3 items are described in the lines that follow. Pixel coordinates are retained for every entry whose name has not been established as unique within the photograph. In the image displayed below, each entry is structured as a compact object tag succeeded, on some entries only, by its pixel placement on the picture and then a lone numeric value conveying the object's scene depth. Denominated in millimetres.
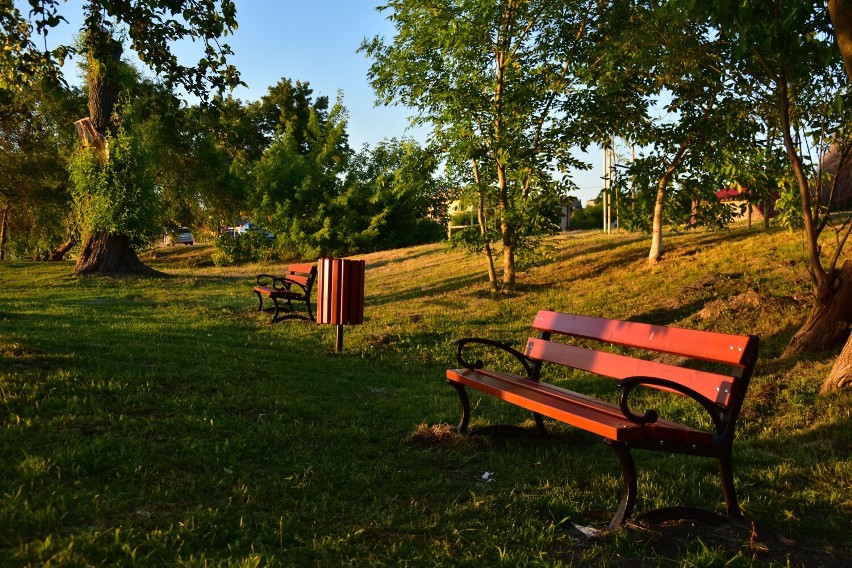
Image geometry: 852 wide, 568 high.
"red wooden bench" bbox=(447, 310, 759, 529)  3320
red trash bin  9023
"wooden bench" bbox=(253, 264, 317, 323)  11586
